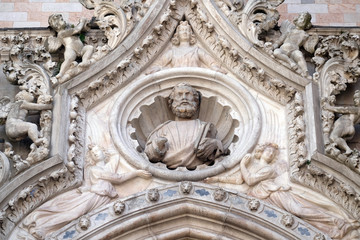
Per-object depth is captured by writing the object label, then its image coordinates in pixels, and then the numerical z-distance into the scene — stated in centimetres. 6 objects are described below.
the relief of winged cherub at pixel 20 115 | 1440
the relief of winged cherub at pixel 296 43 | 1508
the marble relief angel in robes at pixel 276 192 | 1375
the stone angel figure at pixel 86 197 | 1380
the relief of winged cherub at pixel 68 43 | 1509
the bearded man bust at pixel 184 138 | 1452
